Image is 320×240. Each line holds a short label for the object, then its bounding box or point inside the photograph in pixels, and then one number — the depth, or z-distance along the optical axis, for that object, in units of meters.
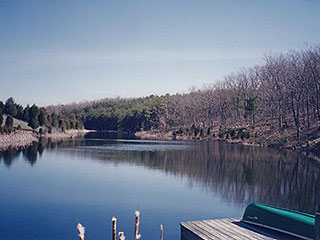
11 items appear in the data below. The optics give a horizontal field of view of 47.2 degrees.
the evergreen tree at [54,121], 58.61
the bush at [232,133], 48.31
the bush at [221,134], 50.17
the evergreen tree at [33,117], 49.81
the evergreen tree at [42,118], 52.16
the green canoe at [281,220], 7.84
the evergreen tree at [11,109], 48.93
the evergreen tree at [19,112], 50.19
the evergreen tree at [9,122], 42.56
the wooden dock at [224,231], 8.12
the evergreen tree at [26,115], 50.09
